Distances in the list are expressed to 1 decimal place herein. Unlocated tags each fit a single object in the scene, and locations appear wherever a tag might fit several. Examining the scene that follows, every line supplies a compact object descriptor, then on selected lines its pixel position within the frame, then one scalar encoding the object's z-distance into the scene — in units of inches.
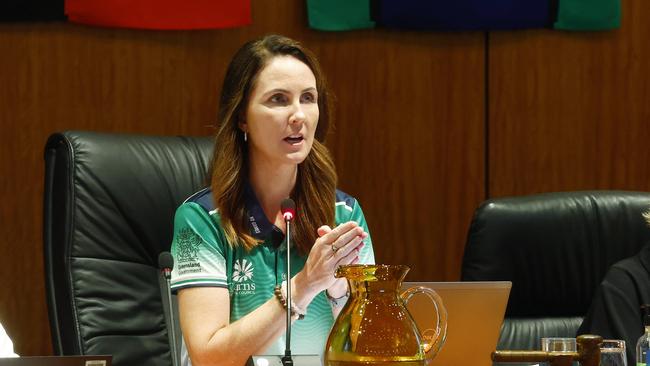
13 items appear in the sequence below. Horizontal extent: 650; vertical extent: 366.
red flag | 275.6
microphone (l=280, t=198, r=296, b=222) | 229.9
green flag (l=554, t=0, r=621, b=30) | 284.5
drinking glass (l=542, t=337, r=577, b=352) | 220.0
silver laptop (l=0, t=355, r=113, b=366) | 216.8
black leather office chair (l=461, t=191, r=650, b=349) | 257.3
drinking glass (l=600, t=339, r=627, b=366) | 221.1
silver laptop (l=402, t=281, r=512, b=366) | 228.5
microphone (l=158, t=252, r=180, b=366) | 231.8
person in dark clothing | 250.2
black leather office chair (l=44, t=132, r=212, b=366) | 245.7
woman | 240.3
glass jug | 216.2
